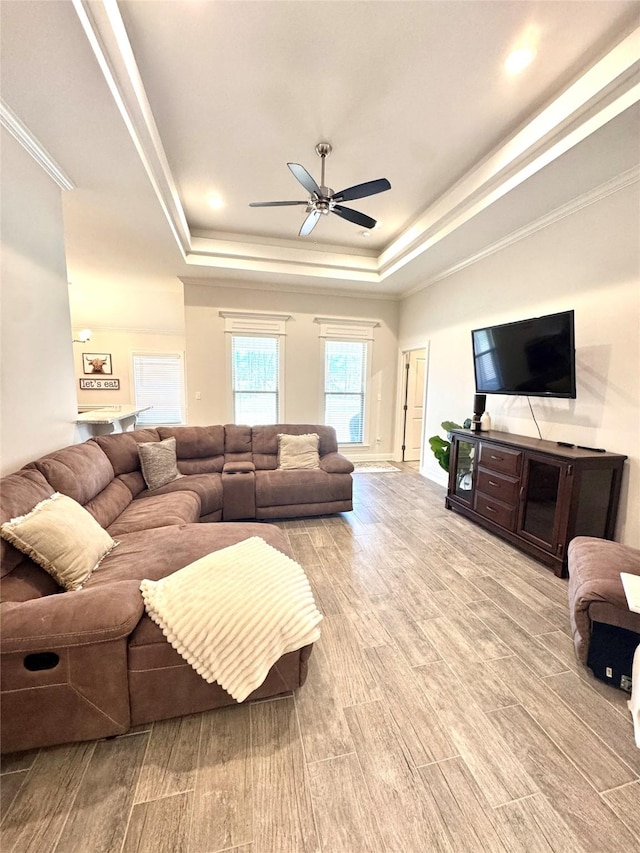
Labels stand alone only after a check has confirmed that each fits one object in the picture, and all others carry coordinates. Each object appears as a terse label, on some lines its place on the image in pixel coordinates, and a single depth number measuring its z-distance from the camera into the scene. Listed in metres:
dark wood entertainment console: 2.56
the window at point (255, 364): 5.54
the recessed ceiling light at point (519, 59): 1.99
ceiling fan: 2.52
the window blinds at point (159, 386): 7.17
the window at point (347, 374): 5.95
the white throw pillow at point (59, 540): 1.59
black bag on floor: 1.59
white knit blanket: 1.34
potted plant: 4.29
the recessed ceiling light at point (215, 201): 3.74
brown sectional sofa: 1.21
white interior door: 6.19
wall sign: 7.09
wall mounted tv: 2.73
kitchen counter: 3.18
